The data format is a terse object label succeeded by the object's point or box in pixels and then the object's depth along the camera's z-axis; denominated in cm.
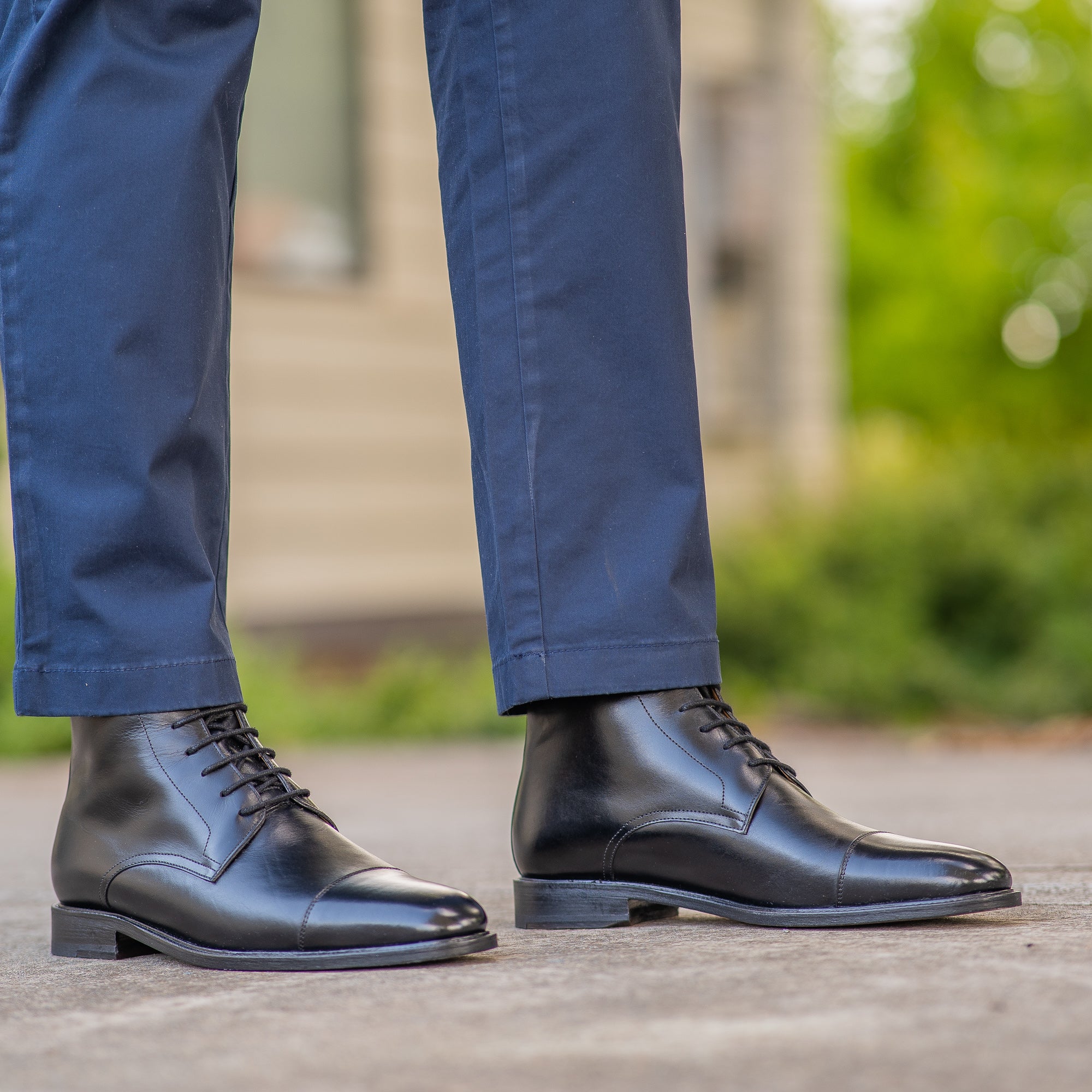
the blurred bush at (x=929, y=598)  788
